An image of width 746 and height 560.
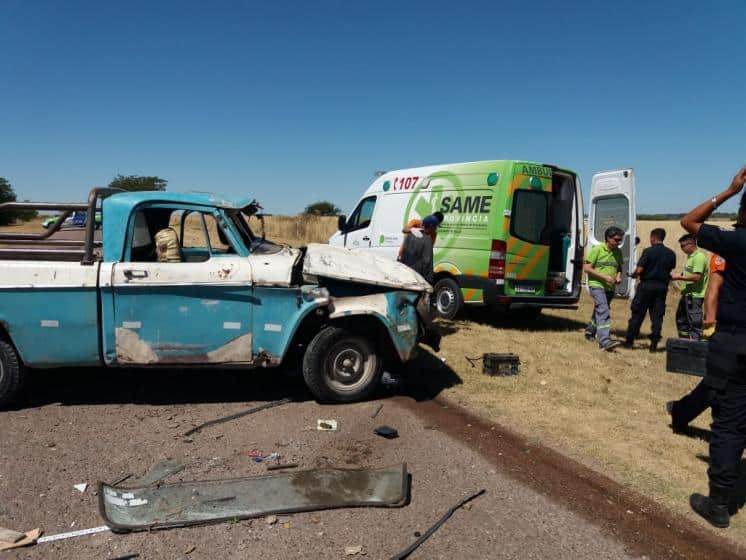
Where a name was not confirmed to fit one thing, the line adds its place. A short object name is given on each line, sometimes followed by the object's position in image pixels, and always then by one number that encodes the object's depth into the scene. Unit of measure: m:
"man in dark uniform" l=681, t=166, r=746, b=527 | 3.27
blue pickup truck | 4.63
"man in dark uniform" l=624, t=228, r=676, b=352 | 7.94
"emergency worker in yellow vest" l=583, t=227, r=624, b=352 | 7.83
